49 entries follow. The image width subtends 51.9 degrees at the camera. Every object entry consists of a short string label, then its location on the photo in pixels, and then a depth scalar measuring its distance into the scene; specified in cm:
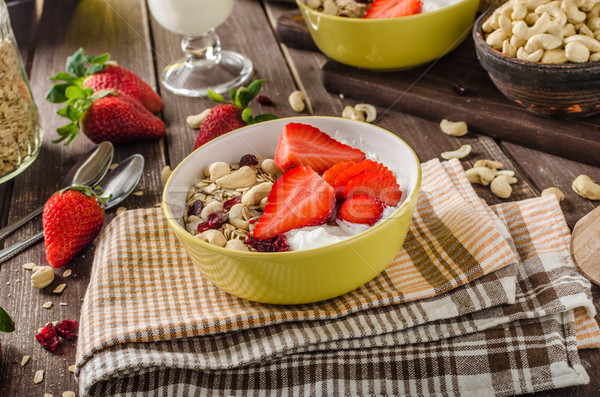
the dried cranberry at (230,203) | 75
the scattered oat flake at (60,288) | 82
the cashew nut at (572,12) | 91
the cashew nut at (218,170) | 80
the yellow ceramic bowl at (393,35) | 110
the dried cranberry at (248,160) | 82
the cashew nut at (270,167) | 81
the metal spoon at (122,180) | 98
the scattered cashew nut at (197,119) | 116
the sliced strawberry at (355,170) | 73
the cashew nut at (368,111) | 114
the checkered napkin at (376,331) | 65
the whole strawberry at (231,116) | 100
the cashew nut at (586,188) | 88
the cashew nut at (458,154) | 101
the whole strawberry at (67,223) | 84
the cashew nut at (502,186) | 90
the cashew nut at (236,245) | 68
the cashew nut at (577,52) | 87
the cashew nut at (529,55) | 90
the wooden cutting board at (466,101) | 97
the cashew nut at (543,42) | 89
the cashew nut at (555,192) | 88
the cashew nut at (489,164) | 97
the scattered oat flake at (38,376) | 69
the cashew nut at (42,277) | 82
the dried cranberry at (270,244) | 68
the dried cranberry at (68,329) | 74
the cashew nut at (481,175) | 93
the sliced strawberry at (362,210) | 69
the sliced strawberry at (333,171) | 74
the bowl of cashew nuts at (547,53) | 89
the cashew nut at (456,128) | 106
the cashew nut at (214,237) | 69
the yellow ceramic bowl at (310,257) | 65
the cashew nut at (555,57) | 89
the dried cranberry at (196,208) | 76
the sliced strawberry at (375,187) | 71
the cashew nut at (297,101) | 119
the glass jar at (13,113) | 98
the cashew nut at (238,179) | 78
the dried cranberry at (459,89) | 110
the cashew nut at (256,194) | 75
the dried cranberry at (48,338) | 73
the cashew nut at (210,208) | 75
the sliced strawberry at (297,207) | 69
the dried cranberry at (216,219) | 72
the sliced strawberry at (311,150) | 77
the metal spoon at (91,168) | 101
